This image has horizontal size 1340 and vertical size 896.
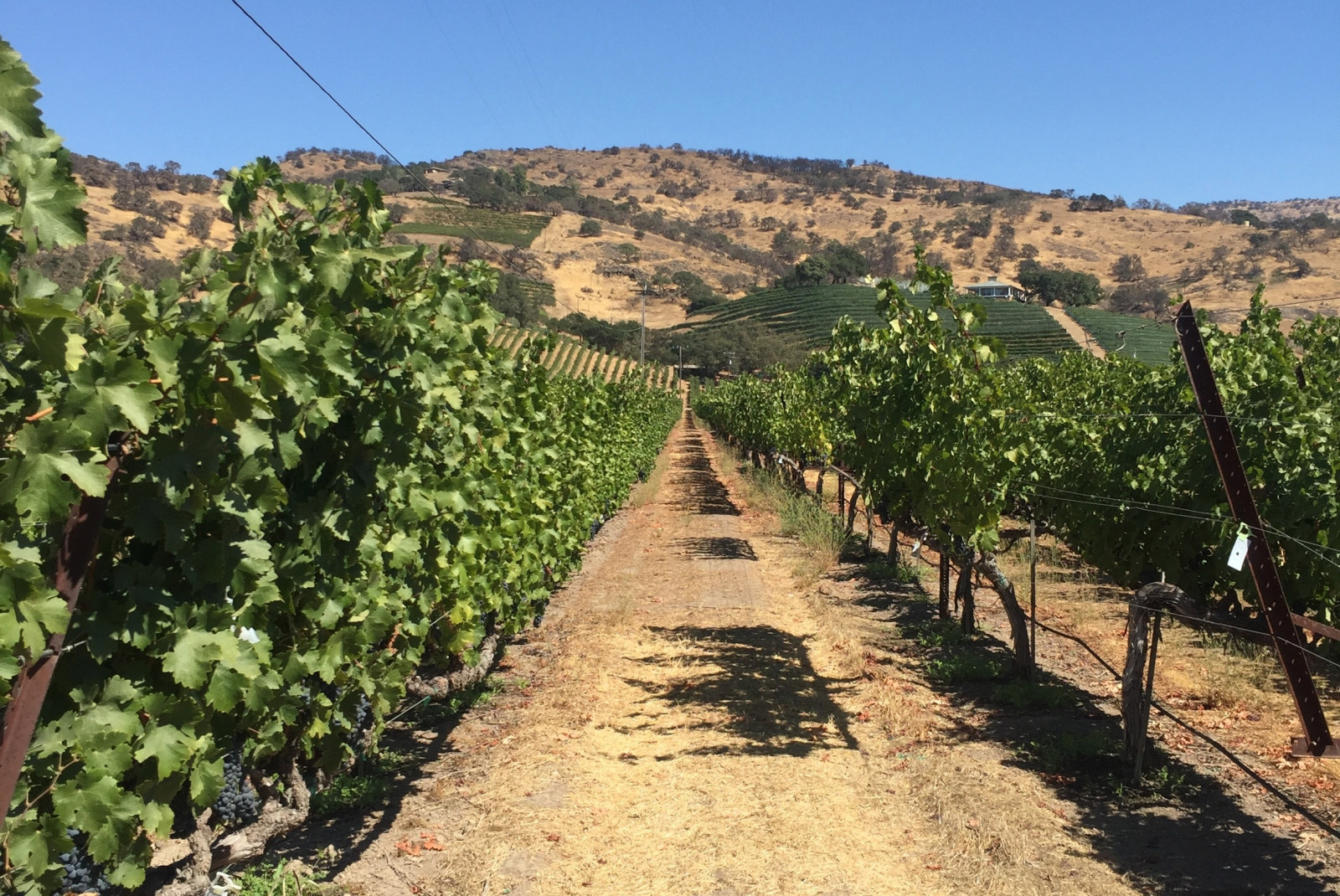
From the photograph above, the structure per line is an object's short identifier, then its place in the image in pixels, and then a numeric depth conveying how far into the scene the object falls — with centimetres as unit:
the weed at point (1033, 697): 742
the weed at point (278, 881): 420
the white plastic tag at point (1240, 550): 456
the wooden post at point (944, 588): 991
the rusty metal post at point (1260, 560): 490
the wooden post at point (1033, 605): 734
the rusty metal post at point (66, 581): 229
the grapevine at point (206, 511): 205
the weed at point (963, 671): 822
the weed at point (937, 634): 932
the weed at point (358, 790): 526
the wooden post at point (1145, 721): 576
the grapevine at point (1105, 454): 581
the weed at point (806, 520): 1423
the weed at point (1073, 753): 629
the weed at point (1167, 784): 577
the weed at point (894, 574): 1252
